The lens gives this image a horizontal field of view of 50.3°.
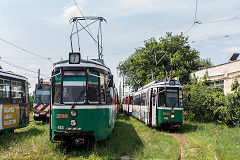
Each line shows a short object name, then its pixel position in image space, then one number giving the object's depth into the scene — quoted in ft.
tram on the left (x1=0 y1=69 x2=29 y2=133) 35.65
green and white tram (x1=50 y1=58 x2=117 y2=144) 25.80
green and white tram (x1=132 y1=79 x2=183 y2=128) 44.78
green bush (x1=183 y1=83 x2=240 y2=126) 47.57
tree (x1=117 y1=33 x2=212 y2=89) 102.99
